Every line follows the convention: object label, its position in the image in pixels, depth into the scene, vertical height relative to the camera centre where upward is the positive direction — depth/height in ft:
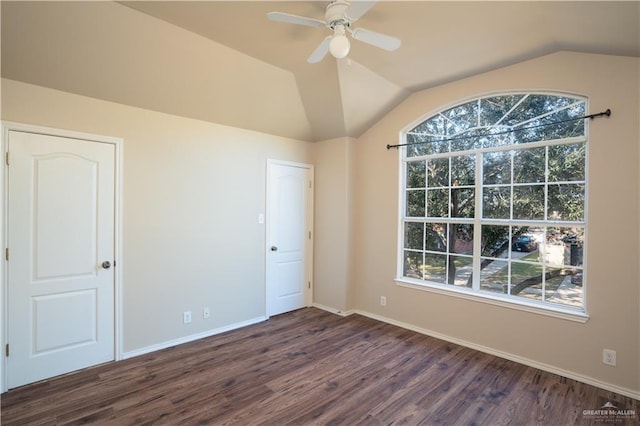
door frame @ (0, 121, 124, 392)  8.25 -0.21
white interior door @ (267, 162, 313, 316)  14.23 -1.24
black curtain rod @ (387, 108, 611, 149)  8.58 +2.72
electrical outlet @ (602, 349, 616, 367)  8.47 -3.90
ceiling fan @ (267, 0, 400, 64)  6.43 +4.00
